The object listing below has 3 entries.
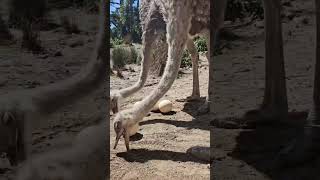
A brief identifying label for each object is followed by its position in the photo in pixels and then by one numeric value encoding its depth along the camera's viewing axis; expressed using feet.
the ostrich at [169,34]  6.82
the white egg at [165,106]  9.94
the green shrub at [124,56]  17.28
